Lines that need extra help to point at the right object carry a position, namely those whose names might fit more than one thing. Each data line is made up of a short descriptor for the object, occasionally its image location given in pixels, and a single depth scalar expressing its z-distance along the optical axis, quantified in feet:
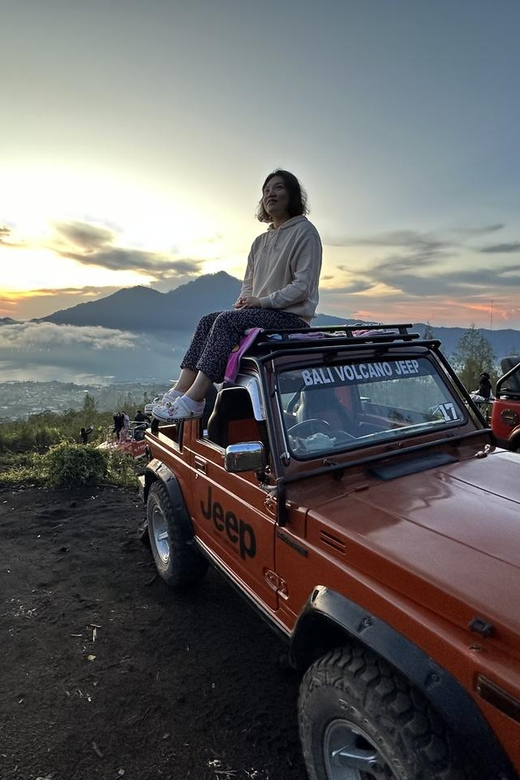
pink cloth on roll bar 9.34
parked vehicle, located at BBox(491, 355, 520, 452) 19.70
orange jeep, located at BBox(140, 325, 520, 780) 4.92
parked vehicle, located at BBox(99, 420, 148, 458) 32.31
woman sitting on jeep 10.51
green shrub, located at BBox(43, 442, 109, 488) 22.33
